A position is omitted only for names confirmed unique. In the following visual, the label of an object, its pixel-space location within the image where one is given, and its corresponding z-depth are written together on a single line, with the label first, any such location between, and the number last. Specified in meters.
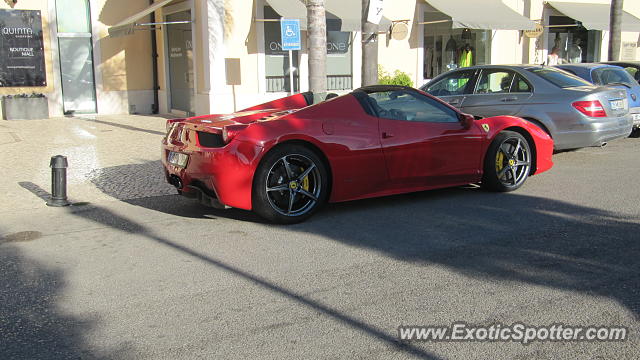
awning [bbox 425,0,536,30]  18.19
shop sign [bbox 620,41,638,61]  24.22
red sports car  6.13
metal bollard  7.43
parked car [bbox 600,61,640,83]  13.24
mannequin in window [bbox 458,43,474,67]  20.31
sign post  12.68
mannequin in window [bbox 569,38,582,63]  23.05
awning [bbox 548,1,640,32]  21.35
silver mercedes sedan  9.28
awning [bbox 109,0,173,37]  16.61
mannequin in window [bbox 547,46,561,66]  19.38
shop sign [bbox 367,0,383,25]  11.01
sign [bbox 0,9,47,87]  17.42
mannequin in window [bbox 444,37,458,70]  20.38
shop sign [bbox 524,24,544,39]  19.41
